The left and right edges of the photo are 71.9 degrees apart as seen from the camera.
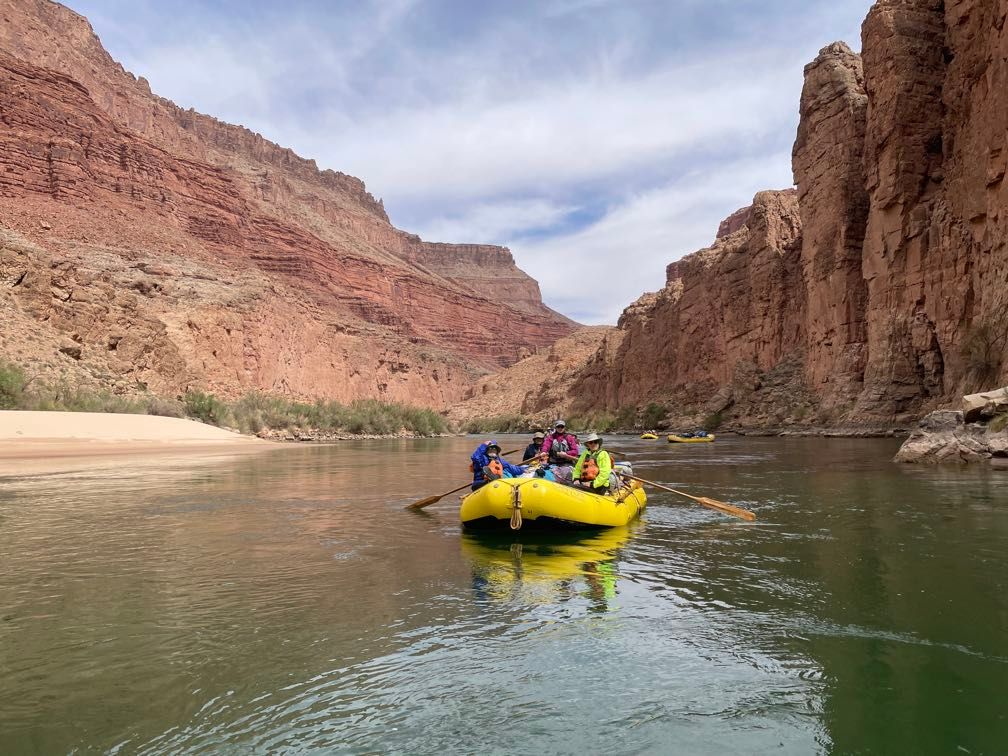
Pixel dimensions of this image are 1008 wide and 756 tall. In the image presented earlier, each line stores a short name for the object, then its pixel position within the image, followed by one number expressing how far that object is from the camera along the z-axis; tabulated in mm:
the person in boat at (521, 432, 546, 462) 14086
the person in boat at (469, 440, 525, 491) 10516
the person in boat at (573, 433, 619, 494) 9836
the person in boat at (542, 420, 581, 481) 11055
